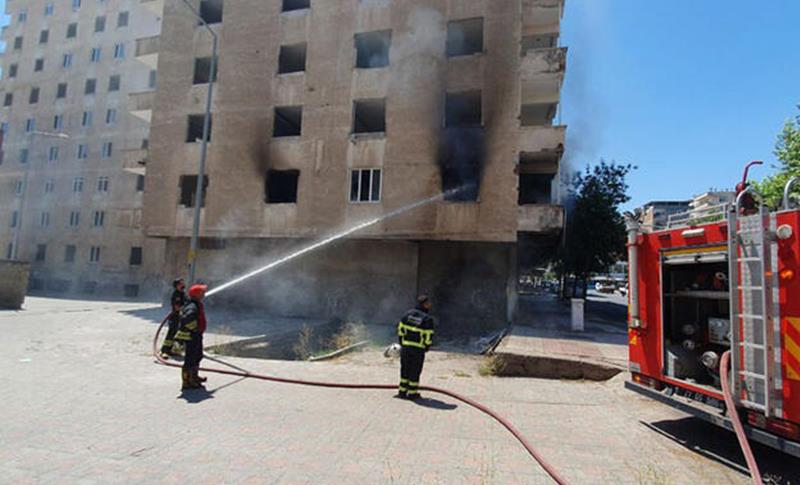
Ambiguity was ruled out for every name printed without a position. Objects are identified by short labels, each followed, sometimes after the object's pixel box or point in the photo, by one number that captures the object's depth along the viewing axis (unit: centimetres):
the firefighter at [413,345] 568
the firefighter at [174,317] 789
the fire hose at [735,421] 321
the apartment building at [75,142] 3077
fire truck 353
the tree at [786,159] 1631
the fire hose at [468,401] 359
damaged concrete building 1470
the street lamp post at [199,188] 1244
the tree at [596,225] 2133
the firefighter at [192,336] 588
